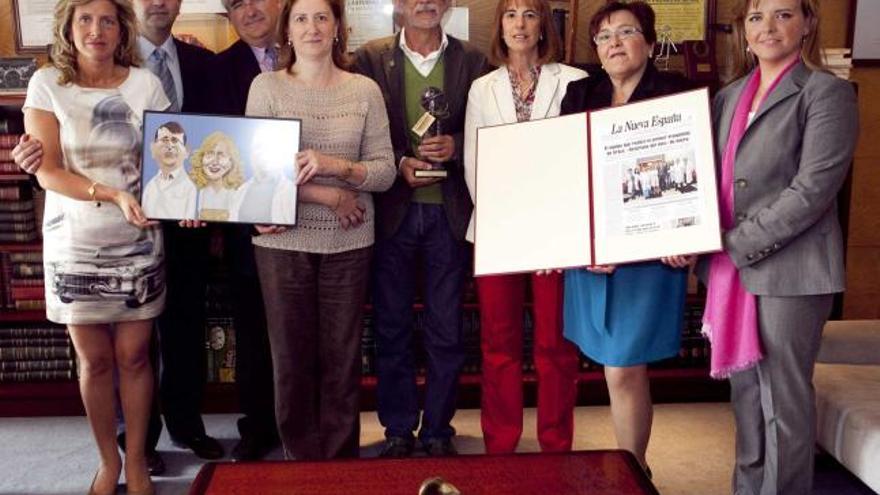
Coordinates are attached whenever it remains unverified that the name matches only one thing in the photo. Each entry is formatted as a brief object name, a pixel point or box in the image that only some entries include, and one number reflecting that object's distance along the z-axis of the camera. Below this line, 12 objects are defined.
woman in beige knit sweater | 2.42
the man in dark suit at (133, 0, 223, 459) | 2.73
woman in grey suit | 2.00
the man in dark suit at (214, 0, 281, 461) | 2.75
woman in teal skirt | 2.29
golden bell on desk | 1.53
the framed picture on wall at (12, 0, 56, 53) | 3.39
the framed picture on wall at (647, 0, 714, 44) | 3.42
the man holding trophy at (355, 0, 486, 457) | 2.69
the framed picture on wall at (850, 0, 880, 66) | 3.50
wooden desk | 1.68
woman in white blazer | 2.62
